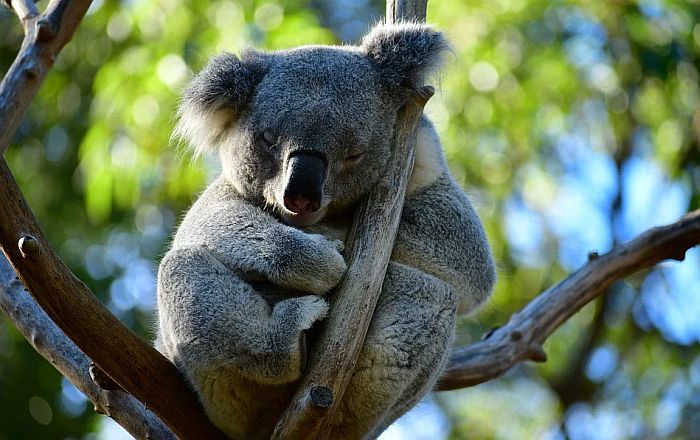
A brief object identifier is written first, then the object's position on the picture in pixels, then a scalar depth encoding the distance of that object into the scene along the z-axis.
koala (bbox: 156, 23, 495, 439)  5.77
